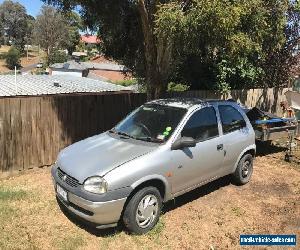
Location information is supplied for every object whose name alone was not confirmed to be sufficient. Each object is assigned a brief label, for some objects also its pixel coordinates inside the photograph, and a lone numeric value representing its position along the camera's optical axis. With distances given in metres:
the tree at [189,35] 5.61
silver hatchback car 3.84
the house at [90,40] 79.86
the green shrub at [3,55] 57.44
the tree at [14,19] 70.24
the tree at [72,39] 53.06
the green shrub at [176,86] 11.29
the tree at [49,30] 49.88
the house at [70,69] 32.43
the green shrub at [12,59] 53.27
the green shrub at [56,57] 48.20
